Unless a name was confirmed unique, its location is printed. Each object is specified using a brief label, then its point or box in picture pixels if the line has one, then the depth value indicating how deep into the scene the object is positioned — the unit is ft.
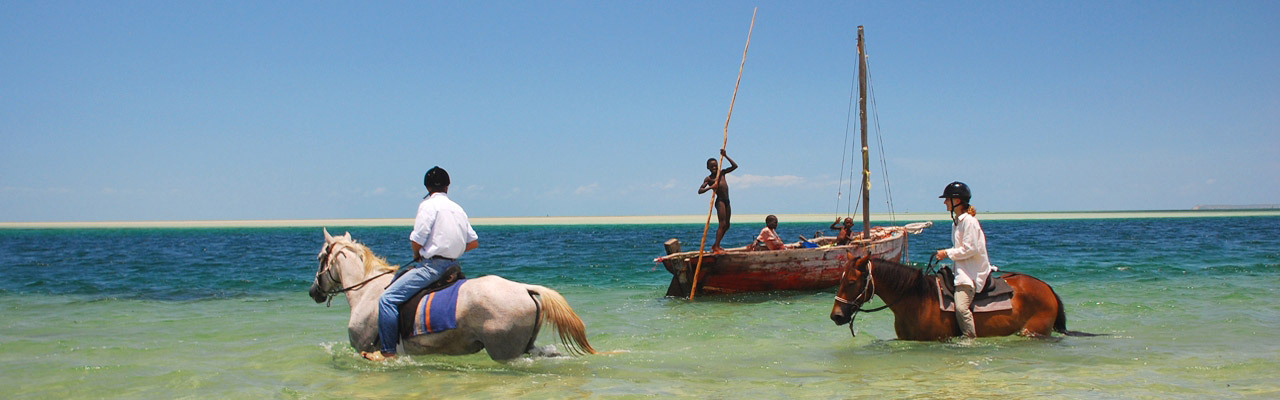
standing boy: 46.93
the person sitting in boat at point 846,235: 58.49
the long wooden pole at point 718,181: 47.01
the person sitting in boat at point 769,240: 53.31
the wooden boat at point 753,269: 49.08
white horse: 21.97
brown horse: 26.84
